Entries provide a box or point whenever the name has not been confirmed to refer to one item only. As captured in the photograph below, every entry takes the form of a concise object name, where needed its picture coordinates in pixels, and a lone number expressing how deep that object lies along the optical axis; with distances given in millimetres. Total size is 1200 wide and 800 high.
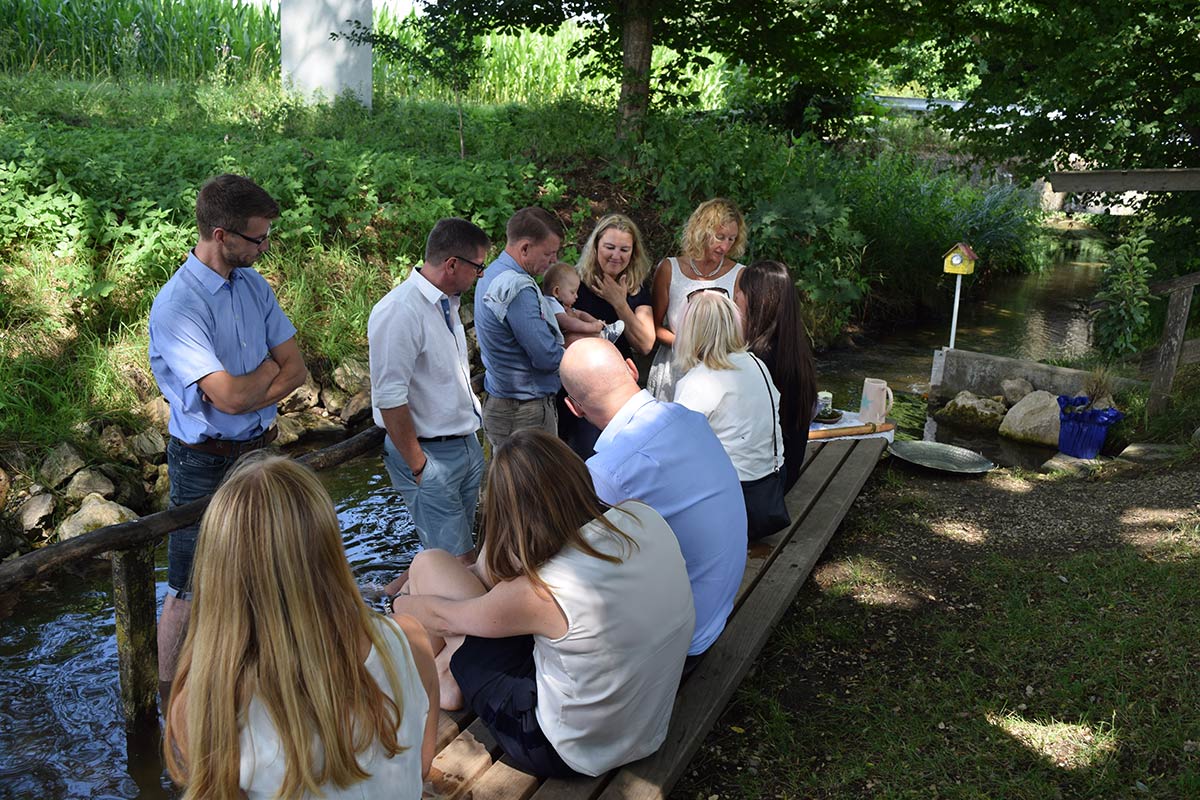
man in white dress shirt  3588
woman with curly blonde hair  5000
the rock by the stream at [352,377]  7793
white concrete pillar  13273
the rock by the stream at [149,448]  6551
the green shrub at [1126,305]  9219
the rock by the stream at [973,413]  8320
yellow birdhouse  8273
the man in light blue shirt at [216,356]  3186
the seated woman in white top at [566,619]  2383
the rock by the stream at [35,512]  5812
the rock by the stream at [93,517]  5758
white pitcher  6352
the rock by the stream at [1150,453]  6348
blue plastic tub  7078
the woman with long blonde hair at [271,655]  1796
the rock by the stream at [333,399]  7715
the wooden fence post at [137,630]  3229
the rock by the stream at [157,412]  6746
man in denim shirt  4160
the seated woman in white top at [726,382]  3797
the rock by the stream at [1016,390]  8422
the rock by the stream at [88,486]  6035
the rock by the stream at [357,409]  7688
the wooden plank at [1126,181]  7219
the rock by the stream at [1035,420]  7711
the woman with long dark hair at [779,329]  4316
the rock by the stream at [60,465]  6051
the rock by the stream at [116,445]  6430
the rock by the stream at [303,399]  7539
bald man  3012
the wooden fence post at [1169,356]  7141
